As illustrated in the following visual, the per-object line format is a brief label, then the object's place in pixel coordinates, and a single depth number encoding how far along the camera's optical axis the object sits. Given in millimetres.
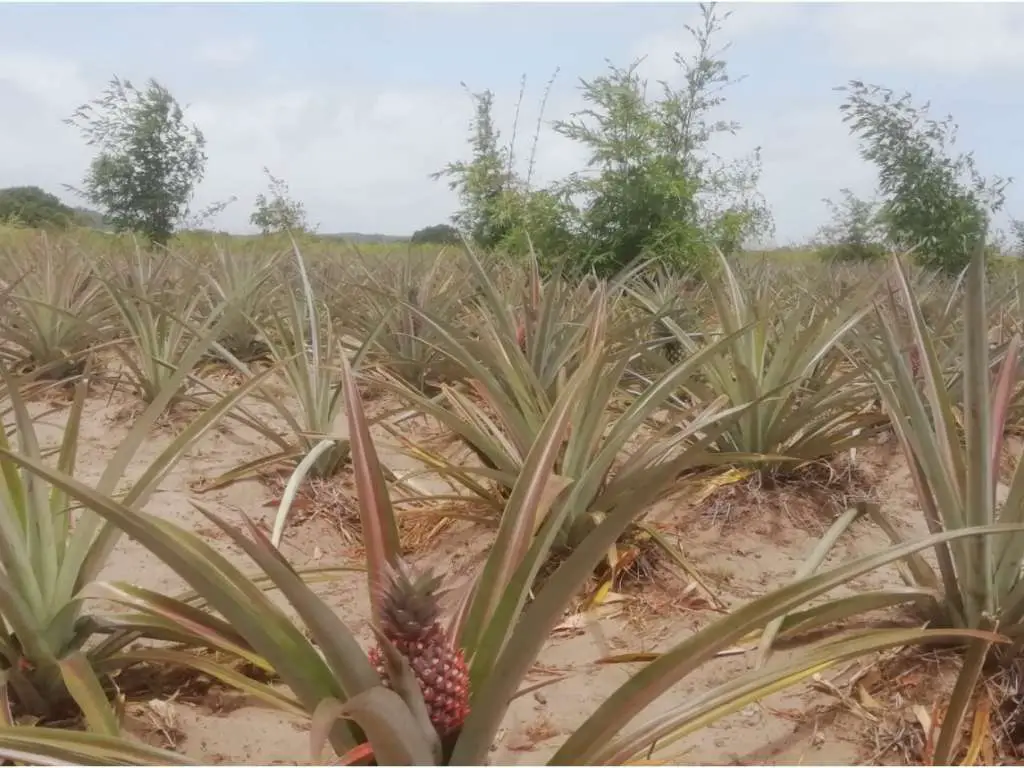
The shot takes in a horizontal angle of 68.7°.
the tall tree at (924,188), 7906
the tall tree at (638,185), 5910
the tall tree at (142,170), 10859
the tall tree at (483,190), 8469
